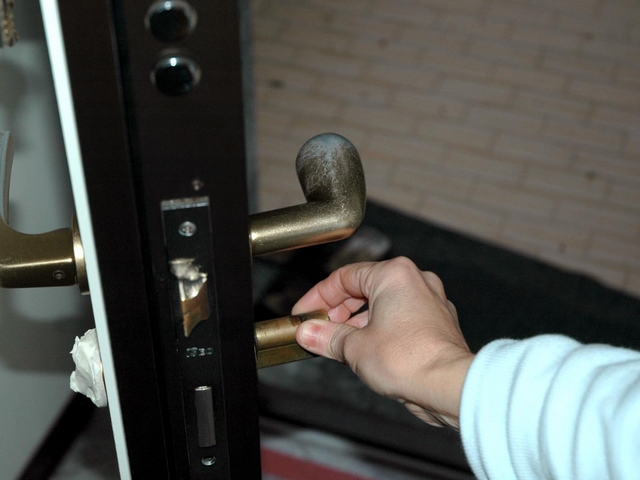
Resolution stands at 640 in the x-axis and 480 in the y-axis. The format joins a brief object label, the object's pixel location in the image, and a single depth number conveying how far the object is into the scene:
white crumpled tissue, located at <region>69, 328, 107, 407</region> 0.51
